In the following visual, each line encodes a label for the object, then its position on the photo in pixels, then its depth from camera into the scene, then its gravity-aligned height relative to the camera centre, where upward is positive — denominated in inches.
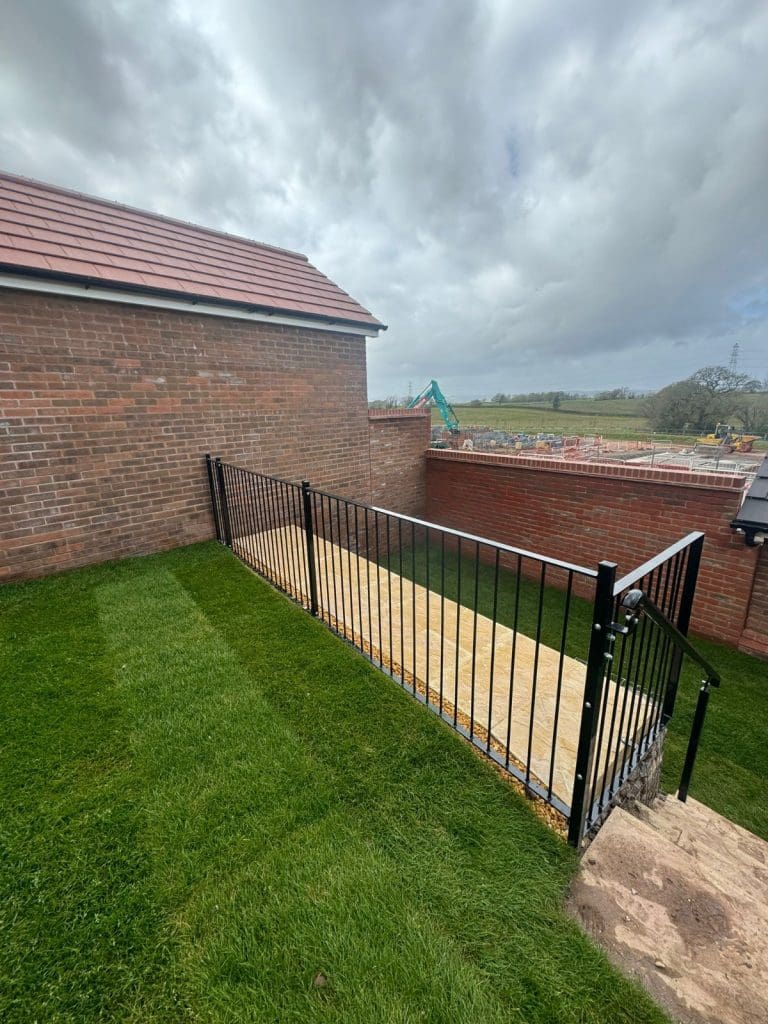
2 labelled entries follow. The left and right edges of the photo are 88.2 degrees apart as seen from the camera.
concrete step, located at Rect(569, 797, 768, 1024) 49.6 -72.2
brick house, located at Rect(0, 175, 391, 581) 154.1 +21.2
